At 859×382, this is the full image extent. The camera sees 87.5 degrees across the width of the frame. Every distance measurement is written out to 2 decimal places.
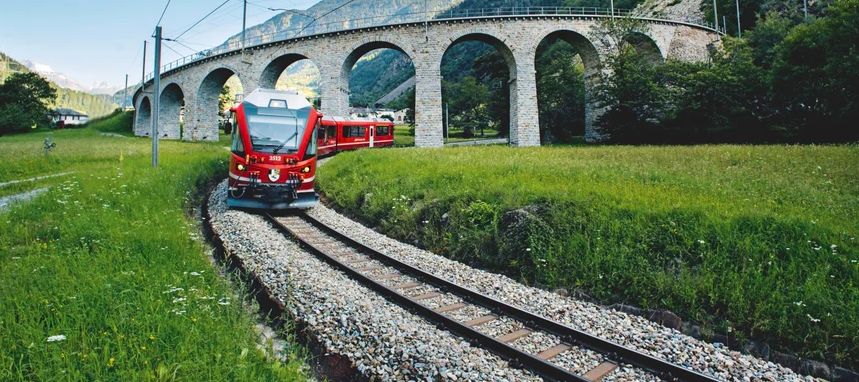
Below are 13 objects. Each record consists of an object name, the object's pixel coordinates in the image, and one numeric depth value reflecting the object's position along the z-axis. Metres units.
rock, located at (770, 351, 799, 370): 5.00
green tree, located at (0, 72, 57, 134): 58.87
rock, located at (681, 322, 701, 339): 5.74
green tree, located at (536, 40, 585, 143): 35.97
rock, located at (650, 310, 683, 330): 5.96
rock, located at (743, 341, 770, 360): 5.22
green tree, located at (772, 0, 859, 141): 20.34
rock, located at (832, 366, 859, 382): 4.70
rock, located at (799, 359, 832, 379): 4.82
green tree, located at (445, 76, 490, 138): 50.94
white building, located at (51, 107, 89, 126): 116.91
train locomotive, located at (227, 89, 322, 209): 11.51
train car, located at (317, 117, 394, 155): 26.28
